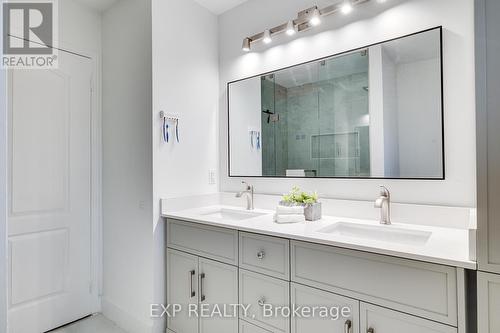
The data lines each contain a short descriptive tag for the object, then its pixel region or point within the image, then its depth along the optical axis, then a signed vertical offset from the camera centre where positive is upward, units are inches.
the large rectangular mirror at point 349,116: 62.6 +13.9
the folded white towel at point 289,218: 67.2 -12.0
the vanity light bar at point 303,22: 69.8 +40.8
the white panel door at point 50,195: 79.8 -7.8
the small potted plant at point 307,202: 69.6 -8.7
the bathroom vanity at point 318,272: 42.4 -19.9
